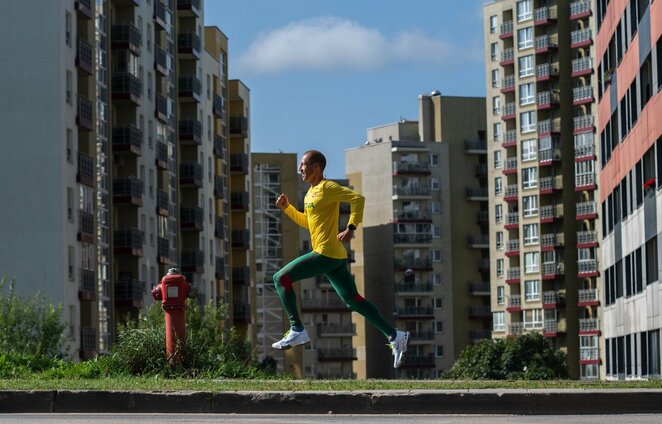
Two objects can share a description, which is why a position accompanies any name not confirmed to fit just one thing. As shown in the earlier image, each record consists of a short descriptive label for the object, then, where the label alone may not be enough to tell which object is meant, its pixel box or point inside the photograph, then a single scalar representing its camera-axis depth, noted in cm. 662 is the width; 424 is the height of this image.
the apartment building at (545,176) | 13012
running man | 1772
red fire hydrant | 2066
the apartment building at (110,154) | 7612
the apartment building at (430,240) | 16388
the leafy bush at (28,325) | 6309
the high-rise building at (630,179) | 5094
